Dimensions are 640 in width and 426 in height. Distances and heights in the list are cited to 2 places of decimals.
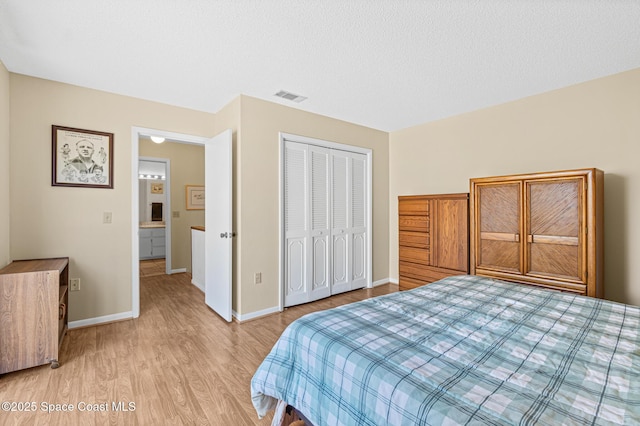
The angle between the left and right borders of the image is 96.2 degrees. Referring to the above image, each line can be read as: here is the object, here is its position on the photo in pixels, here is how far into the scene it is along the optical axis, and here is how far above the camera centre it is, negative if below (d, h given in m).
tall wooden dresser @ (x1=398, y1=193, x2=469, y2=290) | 3.27 -0.29
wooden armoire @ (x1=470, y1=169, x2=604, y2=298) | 2.36 -0.14
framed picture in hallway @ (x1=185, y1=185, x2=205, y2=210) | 5.28 +0.32
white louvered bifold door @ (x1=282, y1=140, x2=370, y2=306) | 3.52 -0.09
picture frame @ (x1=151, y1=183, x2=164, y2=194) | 7.12 +0.64
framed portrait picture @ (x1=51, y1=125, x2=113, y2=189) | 2.75 +0.56
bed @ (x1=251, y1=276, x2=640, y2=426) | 0.88 -0.58
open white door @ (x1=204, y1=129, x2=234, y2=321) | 3.05 -0.12
